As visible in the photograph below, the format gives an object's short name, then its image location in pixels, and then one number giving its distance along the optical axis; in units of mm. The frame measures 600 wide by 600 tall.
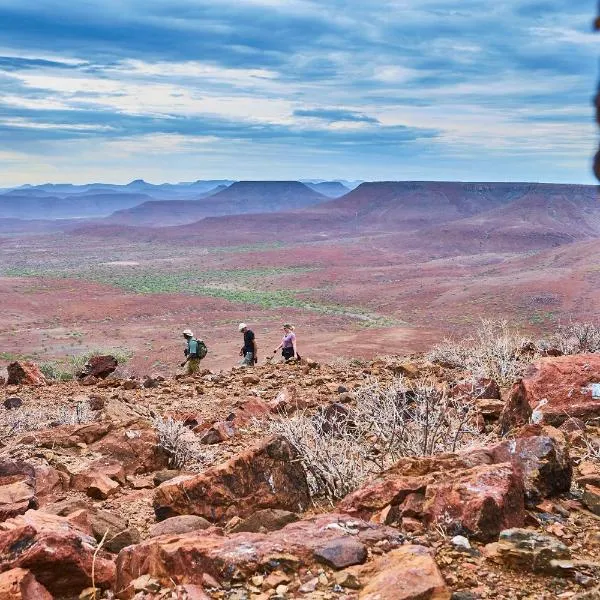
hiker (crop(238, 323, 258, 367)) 13711
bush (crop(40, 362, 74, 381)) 18797
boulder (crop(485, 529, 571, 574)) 2949
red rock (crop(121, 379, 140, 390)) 10984
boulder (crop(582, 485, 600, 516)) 3674
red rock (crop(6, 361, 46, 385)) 12898
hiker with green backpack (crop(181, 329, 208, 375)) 13312
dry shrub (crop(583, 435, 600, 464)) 4310
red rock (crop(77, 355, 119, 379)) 14602
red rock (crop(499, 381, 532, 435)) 5578
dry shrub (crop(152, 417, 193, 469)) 6188
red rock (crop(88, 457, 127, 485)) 5691
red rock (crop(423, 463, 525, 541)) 3223
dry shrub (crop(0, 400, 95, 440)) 7675
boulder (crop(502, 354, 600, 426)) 5449
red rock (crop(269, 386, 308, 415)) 8109
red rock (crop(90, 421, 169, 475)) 6125
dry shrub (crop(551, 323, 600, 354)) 11500
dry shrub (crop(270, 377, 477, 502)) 4535
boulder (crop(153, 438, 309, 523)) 4355
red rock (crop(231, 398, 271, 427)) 7574
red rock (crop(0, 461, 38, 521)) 4402
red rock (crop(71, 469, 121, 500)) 5332
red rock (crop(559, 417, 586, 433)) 5121
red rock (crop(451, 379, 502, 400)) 6983
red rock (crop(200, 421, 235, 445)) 6852
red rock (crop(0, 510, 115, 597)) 3250
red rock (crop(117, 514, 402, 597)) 2969
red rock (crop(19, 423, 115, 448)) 6836
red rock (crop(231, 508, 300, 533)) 3672
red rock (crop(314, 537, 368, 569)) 2967
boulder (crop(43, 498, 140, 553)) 3836
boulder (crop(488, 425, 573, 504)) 3725
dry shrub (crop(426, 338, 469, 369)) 10867
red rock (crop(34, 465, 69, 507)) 5262
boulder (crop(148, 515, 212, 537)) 3766
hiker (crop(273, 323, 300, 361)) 13703
